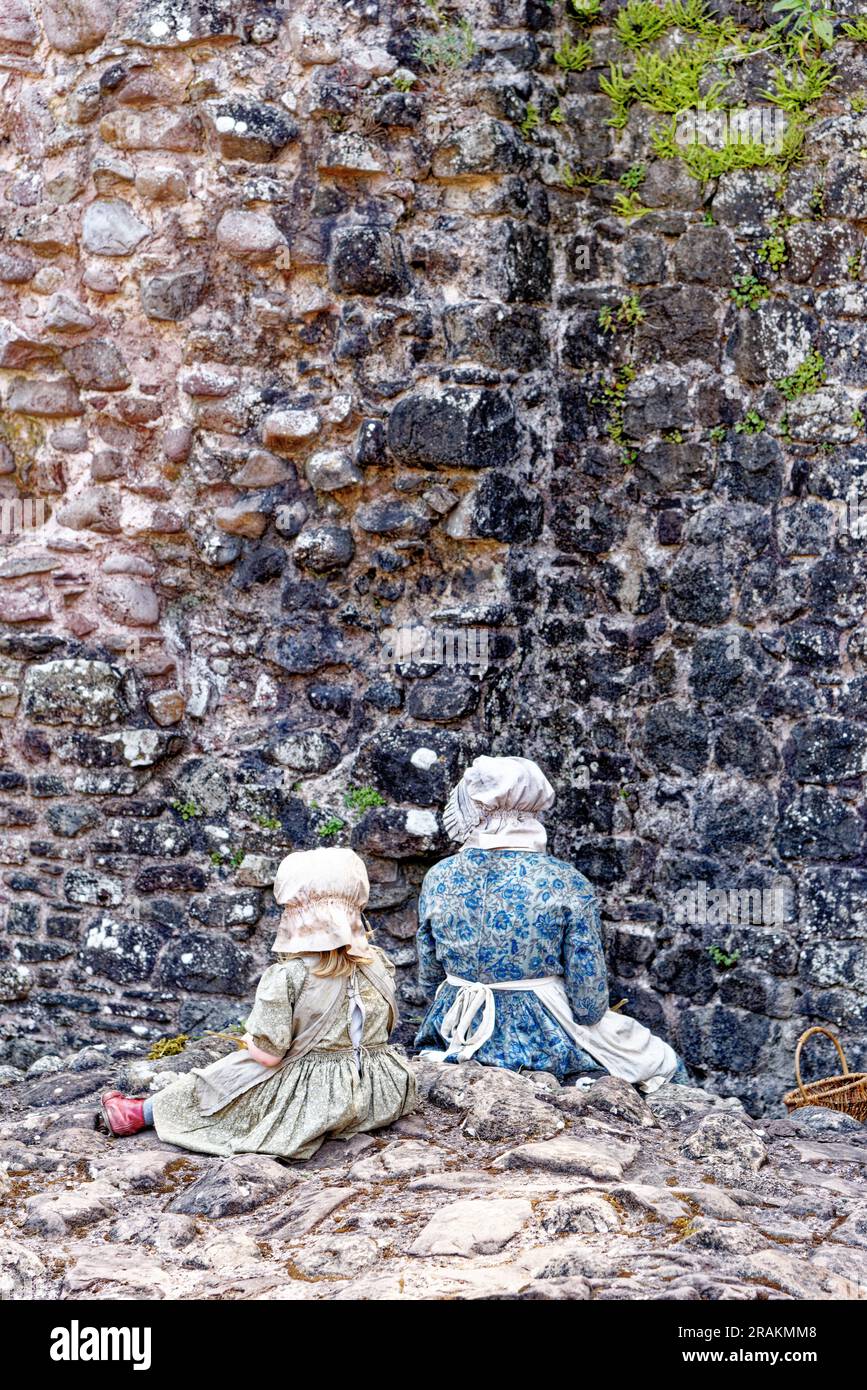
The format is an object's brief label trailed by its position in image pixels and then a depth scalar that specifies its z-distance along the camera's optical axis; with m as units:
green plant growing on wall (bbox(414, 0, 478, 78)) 5.37
